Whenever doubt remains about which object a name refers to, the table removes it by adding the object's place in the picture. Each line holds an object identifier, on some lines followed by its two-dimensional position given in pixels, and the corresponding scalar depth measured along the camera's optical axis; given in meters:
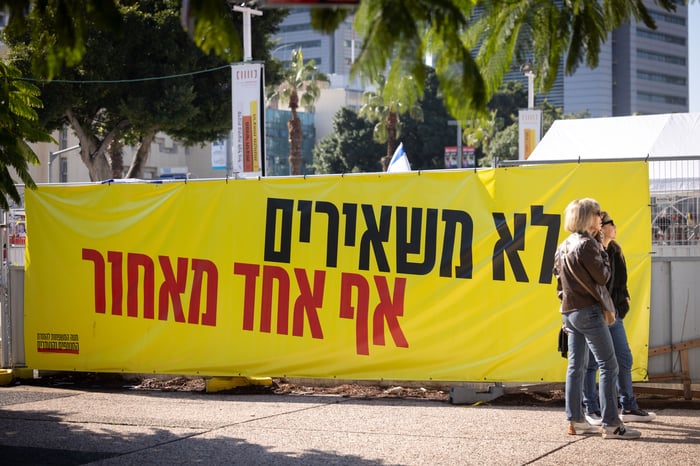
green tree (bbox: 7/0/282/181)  34.16
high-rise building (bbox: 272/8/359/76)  185.38
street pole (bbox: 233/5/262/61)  20.90
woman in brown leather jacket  7.15
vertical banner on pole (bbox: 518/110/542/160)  34.34
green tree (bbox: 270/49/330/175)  60.69
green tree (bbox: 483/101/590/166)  74.12
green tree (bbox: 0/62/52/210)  8.97
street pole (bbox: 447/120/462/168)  65.38
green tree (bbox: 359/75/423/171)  66.94
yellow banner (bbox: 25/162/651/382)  9.07
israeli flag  13.30
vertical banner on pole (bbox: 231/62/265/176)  19.89
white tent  21.66
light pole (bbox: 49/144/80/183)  42.99
